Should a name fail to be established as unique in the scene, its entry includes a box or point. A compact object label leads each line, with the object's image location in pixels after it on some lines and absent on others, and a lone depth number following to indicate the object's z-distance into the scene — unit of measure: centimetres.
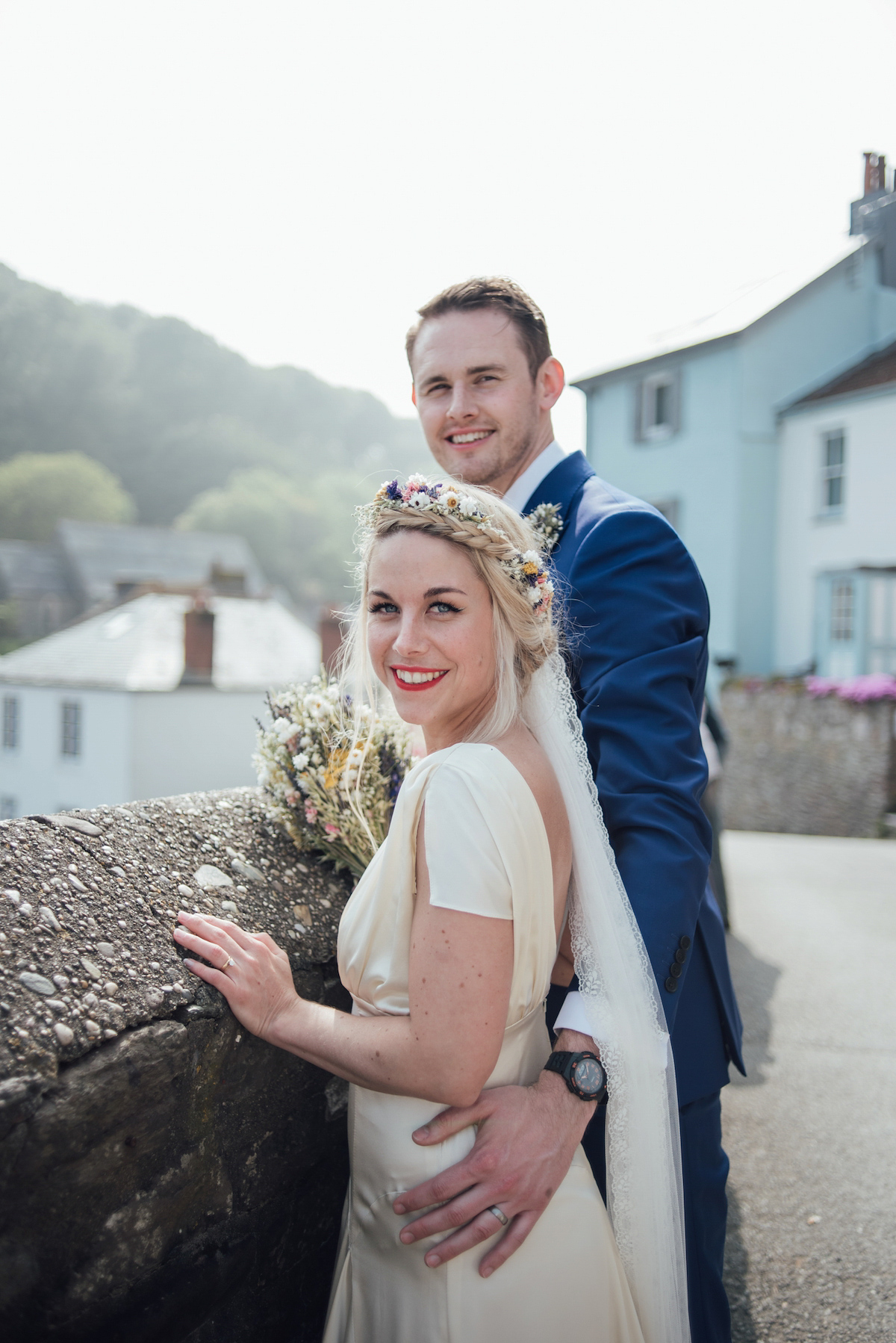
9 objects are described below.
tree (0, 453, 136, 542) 7350
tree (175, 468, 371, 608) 8419
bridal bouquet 227
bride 164
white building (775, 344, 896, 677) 1781
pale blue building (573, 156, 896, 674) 1916
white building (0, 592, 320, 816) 2312
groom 171
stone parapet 143
